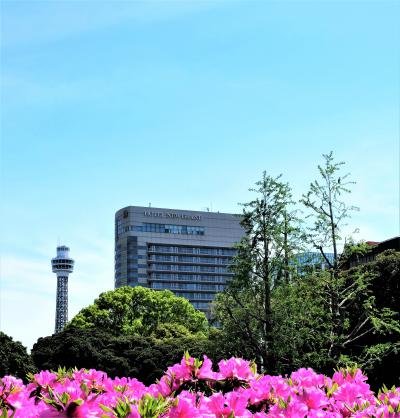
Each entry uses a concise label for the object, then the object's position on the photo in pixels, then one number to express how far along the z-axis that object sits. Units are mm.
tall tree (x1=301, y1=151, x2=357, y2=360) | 21516
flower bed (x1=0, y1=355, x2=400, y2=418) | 3850
